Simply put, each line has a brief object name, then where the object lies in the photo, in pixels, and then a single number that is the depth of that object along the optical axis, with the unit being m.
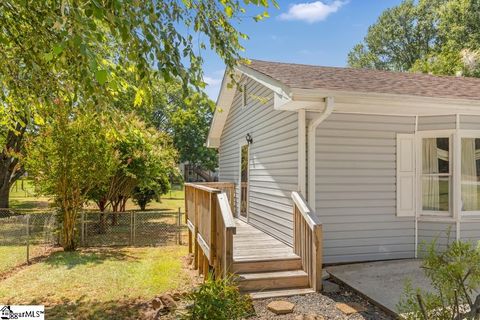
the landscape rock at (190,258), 7.76
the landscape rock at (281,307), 4.06
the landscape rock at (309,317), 3.90
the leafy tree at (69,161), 8.22
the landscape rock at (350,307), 4.07
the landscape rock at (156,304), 4.58
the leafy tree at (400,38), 28.67
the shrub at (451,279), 2.82
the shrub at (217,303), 3.37
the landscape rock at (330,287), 4.70
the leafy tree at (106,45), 2.45
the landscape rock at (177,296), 4.88
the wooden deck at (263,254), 4.60
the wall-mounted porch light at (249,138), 8.35
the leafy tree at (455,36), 19.86
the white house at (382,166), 5.66
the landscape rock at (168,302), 4.48
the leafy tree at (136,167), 11.04
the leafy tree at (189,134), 32.69
